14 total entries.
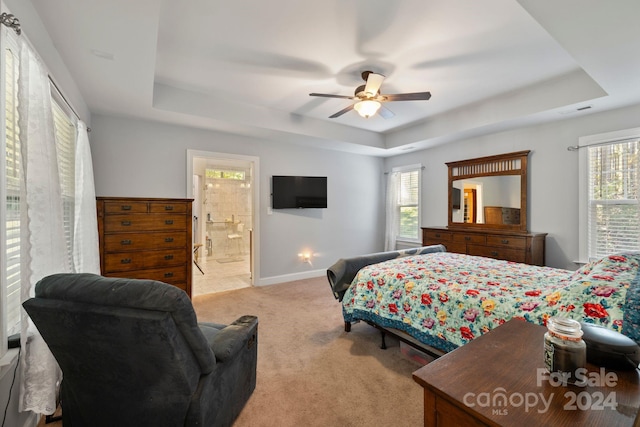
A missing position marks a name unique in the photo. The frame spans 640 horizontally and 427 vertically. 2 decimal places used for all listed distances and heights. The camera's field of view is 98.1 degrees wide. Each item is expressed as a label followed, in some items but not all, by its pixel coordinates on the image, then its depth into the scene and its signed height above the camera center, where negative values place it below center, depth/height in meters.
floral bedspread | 1.32 -0.54
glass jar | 0.78 -0.39
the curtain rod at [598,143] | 3.05 +0.79
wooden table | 0.66 -0.48
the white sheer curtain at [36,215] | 1.36 -0.02
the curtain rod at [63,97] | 1.95 +0.90
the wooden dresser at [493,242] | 3.52 -0.44
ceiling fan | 2.74 +1.18
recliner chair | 1.09 -0.59
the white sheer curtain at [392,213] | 5.79 -0.05
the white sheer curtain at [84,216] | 2.43 -0.05
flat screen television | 4.68 +0.34
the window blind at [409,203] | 5.45 +0.16
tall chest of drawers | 2.96 -0.31
